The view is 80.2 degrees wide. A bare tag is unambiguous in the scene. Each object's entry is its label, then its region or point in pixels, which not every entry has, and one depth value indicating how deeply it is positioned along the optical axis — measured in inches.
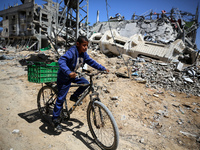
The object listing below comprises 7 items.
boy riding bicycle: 88.7
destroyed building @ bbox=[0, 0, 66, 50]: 823.7
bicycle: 77.6
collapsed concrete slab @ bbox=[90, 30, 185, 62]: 313.1
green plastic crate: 93.7
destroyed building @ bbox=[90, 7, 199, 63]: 328.8
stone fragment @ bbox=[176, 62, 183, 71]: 266.2
